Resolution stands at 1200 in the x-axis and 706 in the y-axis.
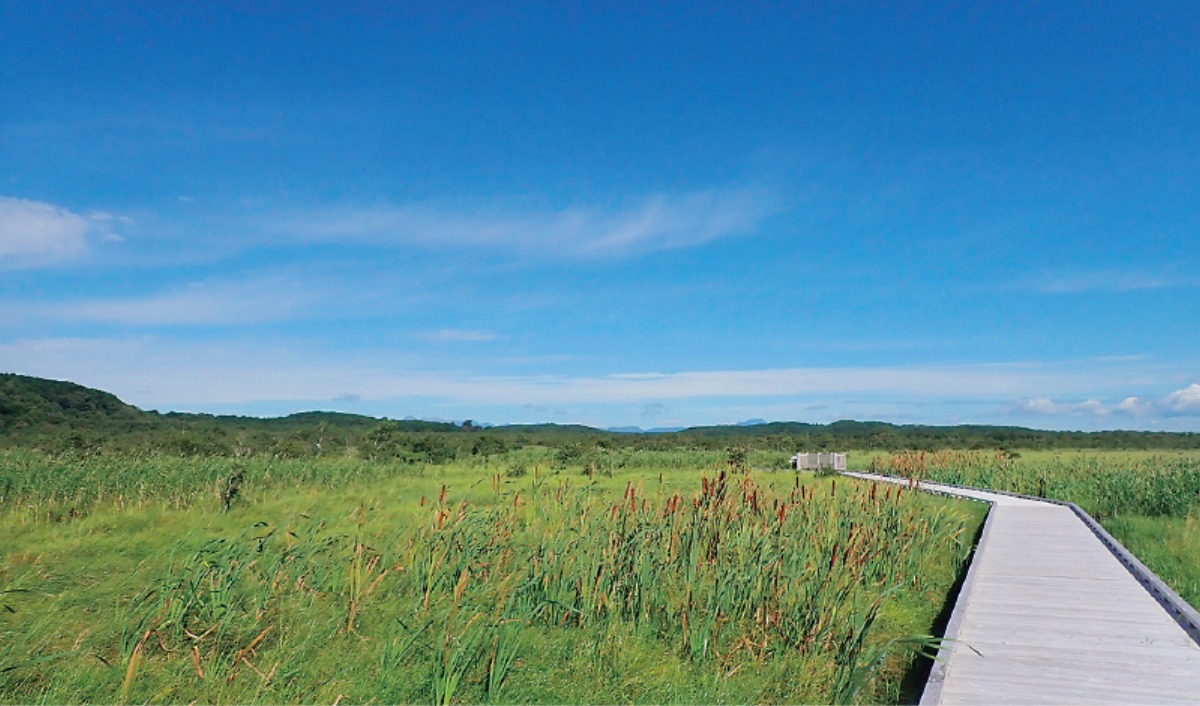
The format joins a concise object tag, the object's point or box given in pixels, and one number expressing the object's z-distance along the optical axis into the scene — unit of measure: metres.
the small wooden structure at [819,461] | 31.06
